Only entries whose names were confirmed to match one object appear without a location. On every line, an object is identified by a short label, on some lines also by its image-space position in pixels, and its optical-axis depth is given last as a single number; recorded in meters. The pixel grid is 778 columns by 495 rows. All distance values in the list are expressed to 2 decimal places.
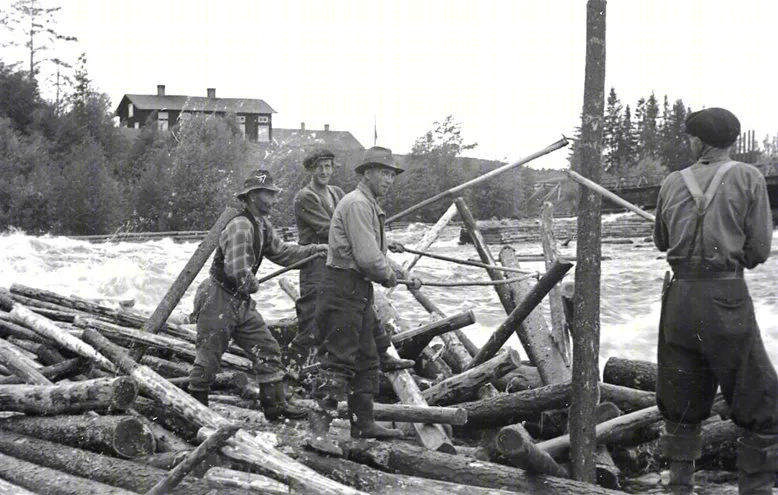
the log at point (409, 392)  5.93
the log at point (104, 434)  5.16
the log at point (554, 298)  7.59
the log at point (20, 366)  6.41
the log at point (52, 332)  6.66
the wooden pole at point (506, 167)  5.67
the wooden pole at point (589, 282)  5.04
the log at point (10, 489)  4.47
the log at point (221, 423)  4.40
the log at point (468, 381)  6.95
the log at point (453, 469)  4.62
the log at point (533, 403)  6.04
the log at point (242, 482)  4.41
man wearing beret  4.41
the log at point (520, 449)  4.56
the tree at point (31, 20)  52.91
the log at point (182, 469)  4.21
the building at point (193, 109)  73.06
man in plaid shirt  6.26
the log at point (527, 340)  6.76
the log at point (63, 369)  6.87
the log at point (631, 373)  6.78
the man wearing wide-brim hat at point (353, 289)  5.76
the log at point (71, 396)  5.46
